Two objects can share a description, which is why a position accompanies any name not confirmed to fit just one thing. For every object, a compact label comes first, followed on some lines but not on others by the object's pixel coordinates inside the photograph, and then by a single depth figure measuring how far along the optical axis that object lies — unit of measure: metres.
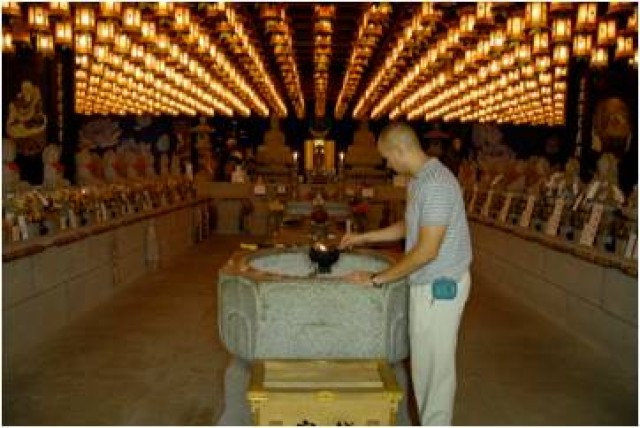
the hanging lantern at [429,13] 9.27
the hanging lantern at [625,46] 10.66
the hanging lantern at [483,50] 12.02
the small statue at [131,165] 11.01
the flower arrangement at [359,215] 9.92
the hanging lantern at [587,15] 9.27
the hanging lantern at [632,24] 9.62
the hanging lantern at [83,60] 11.59
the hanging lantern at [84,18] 9.41
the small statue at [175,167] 14.06
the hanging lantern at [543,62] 13.03
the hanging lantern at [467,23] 9.84
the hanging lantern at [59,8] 8.06
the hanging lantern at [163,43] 11.23
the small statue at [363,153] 21.23
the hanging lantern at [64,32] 9.99
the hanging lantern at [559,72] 15.42
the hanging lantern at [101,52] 12.60
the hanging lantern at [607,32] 10.20
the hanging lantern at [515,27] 9.68
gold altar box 2.73
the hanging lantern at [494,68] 13.70
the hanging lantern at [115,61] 13.53
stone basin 3.30
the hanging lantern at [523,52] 11.96
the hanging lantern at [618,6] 8.52
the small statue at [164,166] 13.25
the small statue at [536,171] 9.82
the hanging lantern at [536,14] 8.55
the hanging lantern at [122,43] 10.95
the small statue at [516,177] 9.55
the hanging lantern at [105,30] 9.95
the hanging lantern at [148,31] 10.31
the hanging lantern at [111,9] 9.01
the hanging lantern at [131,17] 9.16
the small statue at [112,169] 9.98
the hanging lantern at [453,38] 11.18
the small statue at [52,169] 7.35
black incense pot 3.80
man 3.11
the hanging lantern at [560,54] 11.50
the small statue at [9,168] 6.07
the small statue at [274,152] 21.08
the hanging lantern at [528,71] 14.82
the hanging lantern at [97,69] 14.84
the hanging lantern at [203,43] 11.54
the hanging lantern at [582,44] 10.78
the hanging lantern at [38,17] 9.36
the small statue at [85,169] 9.20
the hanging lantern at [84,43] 10.36
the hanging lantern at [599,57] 11.37
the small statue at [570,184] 7.21
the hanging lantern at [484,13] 9.16
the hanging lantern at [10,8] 7.98
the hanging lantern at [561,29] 9.54
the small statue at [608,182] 6.25
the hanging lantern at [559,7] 8.38
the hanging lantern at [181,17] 9.51
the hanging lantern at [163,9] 8.70
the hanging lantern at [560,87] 19.16
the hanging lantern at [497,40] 11.17
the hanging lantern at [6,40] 9.97
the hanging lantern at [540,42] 11.10
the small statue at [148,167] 11.89
